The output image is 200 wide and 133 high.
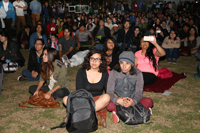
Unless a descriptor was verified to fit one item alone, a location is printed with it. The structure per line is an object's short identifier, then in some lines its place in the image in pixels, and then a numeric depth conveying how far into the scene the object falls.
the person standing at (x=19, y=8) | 11.48
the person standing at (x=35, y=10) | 12.02
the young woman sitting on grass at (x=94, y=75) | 4.12
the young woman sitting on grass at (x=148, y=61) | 5.44
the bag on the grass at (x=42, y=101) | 4.58
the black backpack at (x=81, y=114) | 3.46
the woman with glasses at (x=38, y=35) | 8.30
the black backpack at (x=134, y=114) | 3.79
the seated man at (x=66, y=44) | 8.43
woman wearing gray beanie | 3.89
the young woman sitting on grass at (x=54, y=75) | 4.66
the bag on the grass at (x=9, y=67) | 7.16
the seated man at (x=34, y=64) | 5.98
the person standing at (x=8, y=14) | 10.27
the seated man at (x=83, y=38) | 10.20
